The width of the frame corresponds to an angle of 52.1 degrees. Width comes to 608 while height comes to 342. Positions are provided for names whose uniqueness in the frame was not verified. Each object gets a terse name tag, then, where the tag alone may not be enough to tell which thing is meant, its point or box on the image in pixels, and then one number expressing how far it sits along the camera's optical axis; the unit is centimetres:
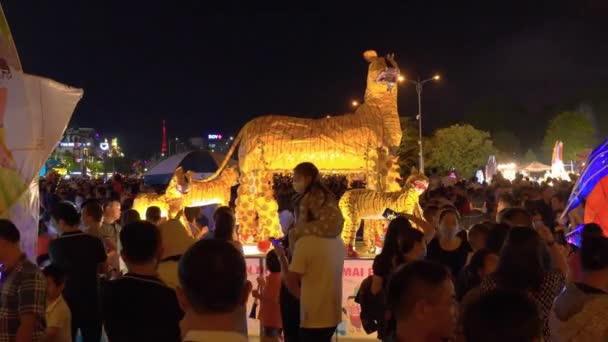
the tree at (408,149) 4491
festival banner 746
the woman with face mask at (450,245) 565
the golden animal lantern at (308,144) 1133
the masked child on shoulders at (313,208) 488
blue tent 2289
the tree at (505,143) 5925
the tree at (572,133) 5066
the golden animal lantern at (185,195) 1123
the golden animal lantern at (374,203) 976
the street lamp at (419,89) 2768
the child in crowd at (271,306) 653
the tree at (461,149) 4597
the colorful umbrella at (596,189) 775
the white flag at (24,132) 475
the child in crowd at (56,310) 410
